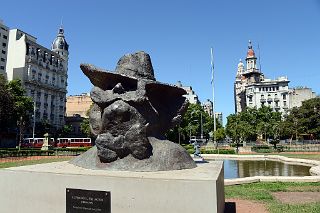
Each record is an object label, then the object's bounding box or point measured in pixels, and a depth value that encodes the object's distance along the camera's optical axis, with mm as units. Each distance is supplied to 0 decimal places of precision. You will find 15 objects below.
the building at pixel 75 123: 88688
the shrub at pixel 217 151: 37844
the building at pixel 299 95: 95250
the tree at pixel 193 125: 62506
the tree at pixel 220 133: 67331
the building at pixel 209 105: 154188
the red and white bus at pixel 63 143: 48191
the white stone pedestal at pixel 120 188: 5547
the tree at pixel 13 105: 42188
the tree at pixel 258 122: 63231
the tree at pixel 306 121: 63800
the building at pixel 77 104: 102250
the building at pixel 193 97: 110325
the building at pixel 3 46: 68062
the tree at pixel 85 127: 62850
